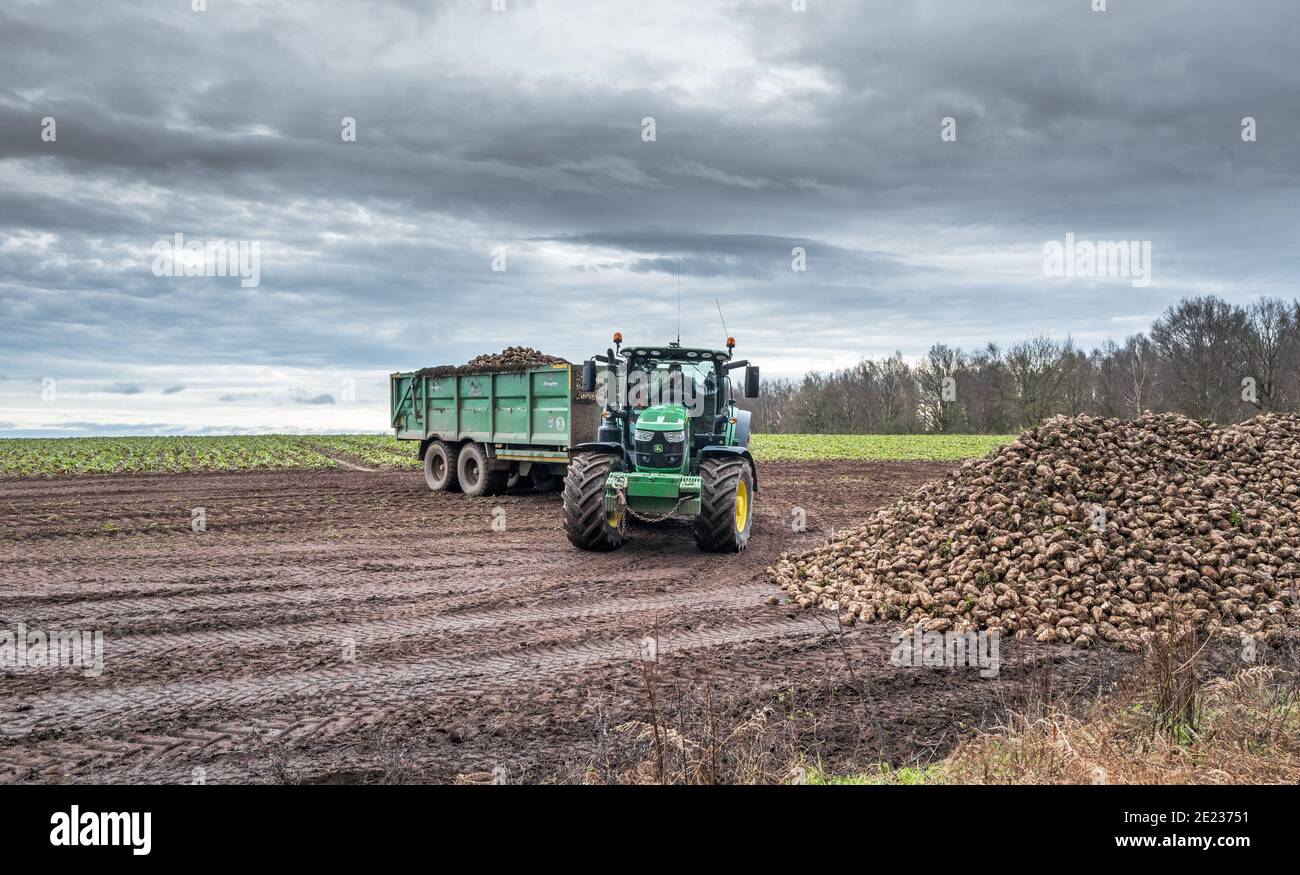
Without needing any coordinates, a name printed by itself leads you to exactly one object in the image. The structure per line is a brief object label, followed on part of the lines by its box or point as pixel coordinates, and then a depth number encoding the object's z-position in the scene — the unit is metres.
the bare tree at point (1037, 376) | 50.22
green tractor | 11.63
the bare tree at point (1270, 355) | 41.09
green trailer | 16.11
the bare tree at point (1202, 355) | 40.94
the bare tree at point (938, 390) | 56.66
